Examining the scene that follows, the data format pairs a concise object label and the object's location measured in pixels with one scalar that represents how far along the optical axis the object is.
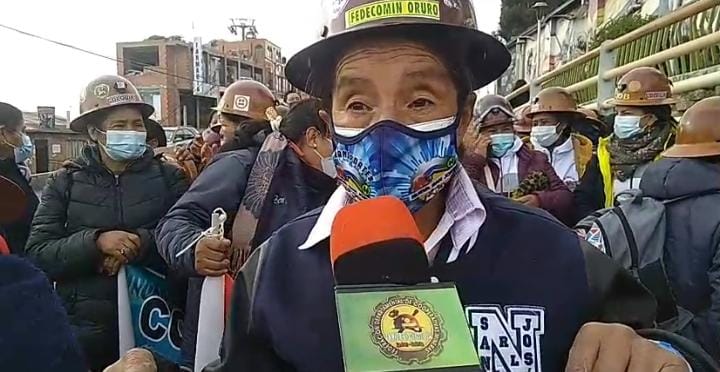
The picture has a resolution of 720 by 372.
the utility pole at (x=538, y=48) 26.16
